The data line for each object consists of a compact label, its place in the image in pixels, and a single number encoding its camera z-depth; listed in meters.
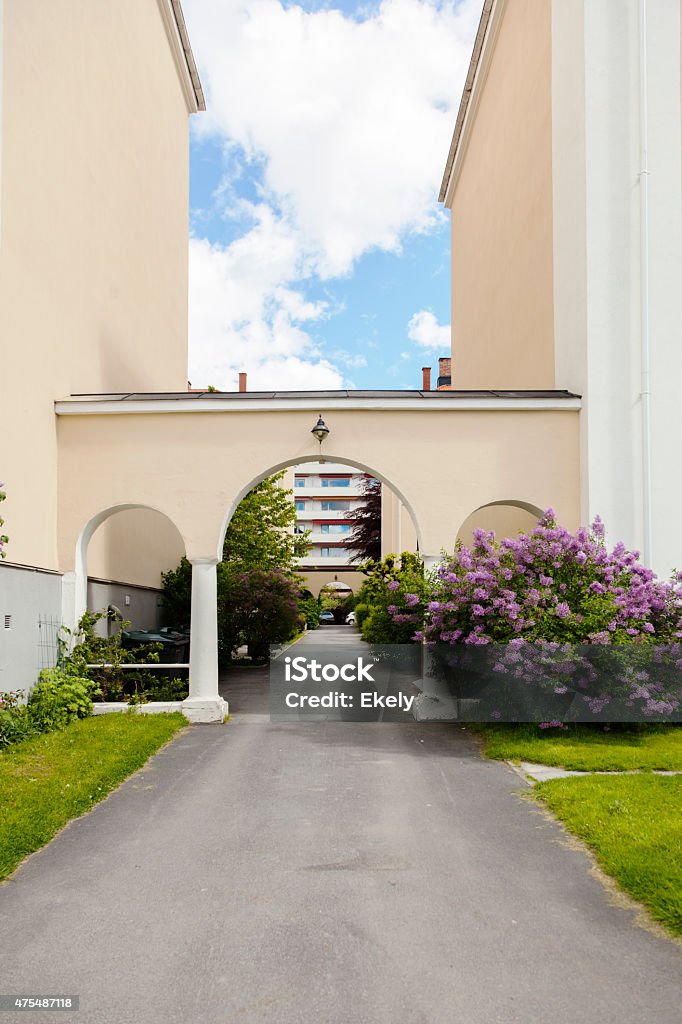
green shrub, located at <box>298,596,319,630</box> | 37.26
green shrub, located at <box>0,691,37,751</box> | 9.47
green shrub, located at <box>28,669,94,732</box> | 10.74
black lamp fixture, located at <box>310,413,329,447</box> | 12.07
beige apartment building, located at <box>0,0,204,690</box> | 11.08
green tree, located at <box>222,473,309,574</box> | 23.33
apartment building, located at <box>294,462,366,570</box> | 71.12
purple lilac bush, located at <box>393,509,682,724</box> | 9.80
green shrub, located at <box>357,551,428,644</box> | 12.04
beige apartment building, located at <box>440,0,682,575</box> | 12.13
